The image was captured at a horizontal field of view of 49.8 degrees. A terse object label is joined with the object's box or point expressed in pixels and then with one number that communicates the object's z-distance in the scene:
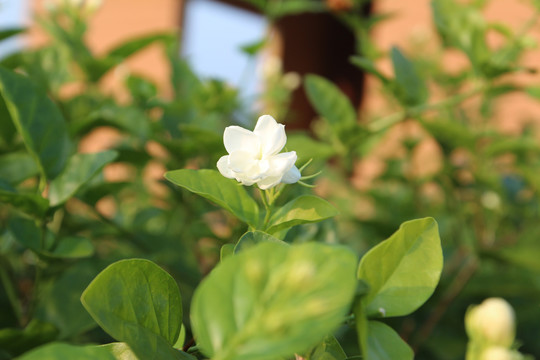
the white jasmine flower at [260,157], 0.31
